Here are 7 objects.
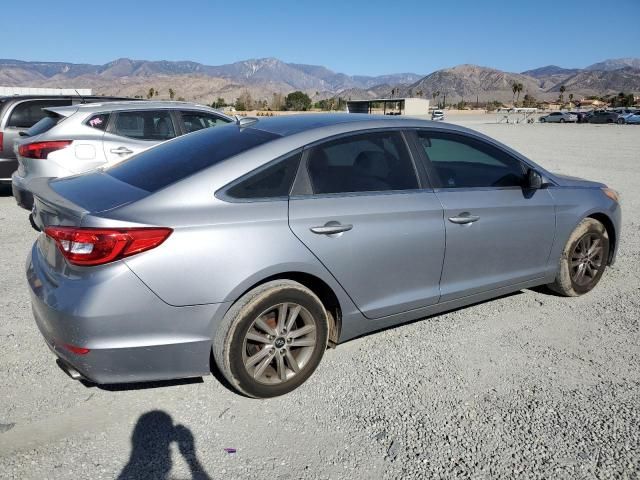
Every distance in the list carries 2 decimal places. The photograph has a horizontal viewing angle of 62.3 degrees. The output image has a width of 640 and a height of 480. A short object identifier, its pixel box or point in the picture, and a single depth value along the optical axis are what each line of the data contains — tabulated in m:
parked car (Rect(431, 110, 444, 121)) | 43.26
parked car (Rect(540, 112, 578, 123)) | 53.03
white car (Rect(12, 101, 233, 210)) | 6.68
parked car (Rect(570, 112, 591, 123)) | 52.30
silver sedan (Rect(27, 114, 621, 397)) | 2.71
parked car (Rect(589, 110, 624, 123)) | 48.94
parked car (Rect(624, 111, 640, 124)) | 47.34
